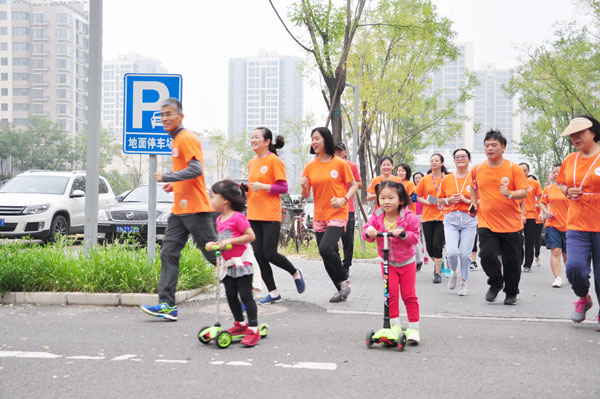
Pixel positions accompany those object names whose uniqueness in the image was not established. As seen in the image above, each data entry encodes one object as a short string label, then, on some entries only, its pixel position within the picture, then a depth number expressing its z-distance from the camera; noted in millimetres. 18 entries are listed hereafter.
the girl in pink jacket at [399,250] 5520
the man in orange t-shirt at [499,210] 7625
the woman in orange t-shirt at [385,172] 10366
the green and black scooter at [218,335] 5312
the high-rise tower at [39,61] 103062
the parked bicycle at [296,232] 15724
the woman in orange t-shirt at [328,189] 7590
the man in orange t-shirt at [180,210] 6508
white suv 14305
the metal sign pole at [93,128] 8547
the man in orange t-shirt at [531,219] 12352
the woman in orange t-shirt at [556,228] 9977
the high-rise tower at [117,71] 145750
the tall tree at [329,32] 13961
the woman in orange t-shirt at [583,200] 6273
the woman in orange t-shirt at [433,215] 10344
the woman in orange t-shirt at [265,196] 7398
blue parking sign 8094
